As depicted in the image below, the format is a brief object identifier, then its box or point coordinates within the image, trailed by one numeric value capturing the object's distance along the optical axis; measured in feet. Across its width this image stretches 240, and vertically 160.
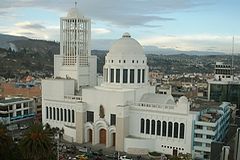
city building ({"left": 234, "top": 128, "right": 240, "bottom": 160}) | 154.88
